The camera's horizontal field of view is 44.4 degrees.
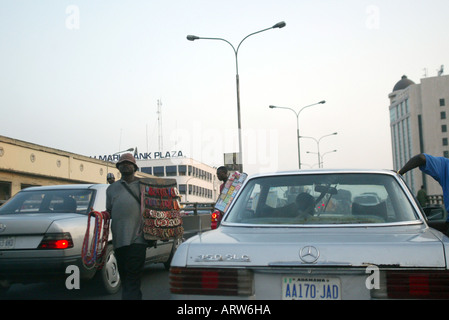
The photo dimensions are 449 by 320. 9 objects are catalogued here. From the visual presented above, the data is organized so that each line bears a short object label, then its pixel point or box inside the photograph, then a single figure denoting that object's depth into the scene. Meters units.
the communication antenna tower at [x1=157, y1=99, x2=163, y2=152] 91.44
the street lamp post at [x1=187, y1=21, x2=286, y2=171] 26.39
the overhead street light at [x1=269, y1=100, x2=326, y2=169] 48.53
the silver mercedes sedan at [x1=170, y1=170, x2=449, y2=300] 2.96
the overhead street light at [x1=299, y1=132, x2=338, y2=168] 64.06
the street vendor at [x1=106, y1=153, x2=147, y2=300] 5.18
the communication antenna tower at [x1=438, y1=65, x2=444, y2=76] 136.64
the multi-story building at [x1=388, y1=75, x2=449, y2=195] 118.06
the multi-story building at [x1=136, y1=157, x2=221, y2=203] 103.88
